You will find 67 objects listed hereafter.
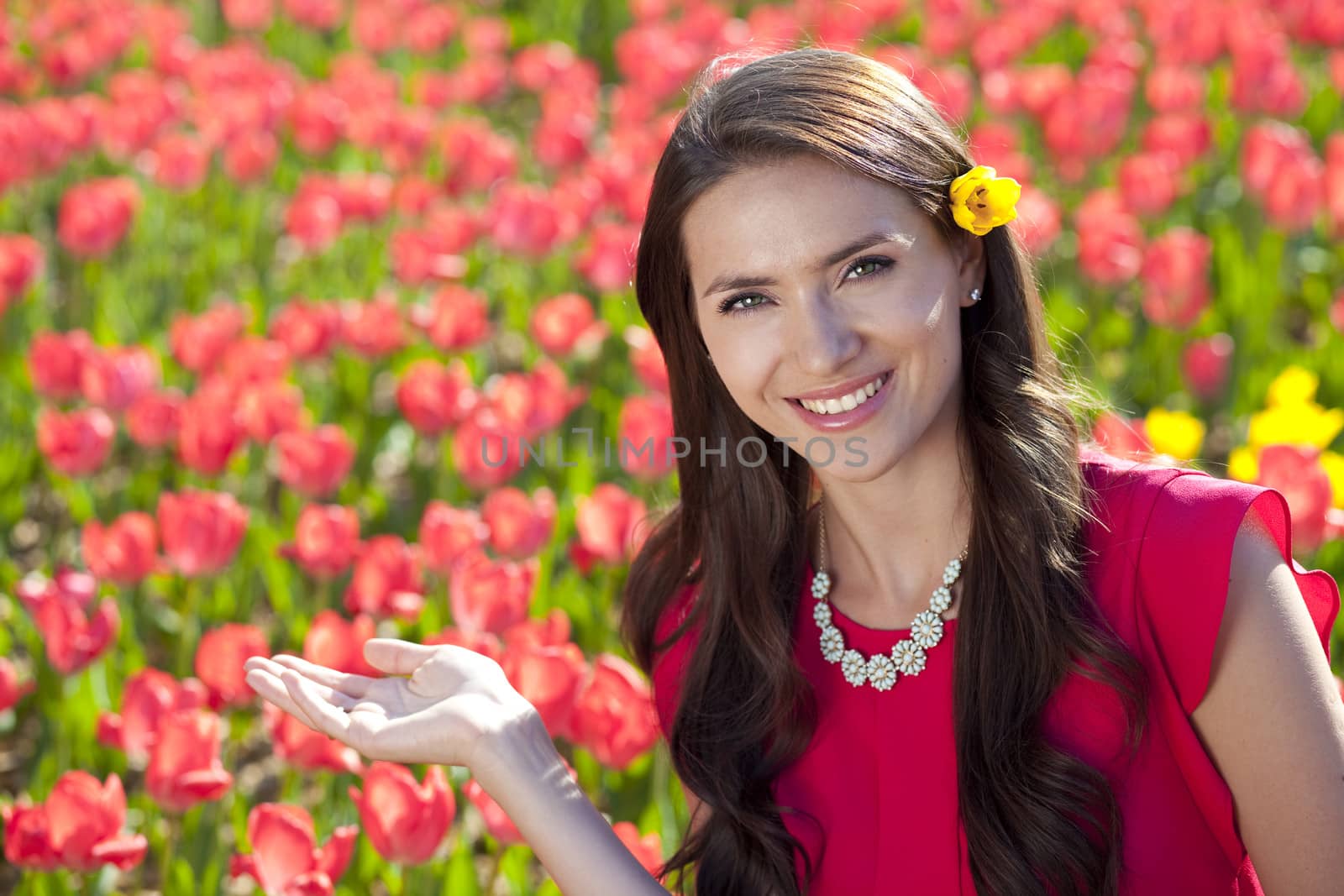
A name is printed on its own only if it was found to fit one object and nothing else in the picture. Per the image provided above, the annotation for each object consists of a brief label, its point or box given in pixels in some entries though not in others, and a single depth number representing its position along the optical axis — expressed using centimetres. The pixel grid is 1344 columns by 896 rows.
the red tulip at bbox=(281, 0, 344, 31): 625
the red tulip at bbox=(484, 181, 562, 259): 434
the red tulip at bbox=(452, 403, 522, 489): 329
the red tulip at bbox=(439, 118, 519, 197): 479
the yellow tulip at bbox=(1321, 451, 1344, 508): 284
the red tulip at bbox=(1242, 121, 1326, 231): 411
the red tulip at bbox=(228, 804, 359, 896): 212
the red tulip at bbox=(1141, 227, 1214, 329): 386
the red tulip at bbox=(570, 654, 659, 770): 241
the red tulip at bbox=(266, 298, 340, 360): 372
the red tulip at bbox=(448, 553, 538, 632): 267
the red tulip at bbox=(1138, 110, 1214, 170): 450
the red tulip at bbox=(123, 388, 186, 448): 340
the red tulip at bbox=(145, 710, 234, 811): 232
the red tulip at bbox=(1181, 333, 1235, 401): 369
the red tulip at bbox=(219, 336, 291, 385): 351
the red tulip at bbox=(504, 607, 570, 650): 250
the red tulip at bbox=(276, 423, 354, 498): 329
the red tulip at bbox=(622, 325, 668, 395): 352
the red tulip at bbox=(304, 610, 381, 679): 255
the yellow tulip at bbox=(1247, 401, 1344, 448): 290
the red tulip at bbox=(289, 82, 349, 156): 501
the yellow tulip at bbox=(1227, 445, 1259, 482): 281
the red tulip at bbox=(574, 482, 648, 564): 298
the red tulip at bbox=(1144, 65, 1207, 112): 491
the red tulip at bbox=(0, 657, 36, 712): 253
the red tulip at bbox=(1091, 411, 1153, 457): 264
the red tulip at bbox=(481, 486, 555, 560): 298
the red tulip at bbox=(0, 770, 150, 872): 220
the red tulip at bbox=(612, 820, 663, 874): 223
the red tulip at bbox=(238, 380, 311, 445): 337
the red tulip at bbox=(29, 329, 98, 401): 355
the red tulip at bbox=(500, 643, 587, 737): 240
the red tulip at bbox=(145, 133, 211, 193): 471
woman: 189
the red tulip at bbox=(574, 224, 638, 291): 410
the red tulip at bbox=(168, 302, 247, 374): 370
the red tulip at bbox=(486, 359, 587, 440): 340
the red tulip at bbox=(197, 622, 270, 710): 252
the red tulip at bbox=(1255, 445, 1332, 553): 263
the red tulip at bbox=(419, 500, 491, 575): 290
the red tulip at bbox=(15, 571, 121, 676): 264
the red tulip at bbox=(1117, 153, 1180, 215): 432
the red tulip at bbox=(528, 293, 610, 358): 380
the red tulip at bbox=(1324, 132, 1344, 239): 403
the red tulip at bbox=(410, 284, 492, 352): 380
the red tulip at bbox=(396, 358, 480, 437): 346
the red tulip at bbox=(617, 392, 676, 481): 330
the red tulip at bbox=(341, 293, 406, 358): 381
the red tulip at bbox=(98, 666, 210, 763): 240
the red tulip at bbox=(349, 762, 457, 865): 218
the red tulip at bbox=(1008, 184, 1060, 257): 402
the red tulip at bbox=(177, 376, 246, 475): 327
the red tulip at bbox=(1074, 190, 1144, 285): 403
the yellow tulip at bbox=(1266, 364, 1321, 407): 306
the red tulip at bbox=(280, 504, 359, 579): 298
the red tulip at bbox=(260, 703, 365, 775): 240
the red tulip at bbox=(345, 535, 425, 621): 281
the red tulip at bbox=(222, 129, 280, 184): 480
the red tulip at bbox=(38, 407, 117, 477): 329
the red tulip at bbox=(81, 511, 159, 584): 295
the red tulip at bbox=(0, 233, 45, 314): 393
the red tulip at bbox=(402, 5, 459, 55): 599
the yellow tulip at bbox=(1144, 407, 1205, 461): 309
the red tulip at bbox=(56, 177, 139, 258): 429
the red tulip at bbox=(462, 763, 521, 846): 227
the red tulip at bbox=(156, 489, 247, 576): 297
